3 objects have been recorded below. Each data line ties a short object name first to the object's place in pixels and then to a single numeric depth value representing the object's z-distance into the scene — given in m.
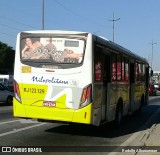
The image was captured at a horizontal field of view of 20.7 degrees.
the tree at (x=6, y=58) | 102.75
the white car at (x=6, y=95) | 28.98
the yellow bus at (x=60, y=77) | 12.11
